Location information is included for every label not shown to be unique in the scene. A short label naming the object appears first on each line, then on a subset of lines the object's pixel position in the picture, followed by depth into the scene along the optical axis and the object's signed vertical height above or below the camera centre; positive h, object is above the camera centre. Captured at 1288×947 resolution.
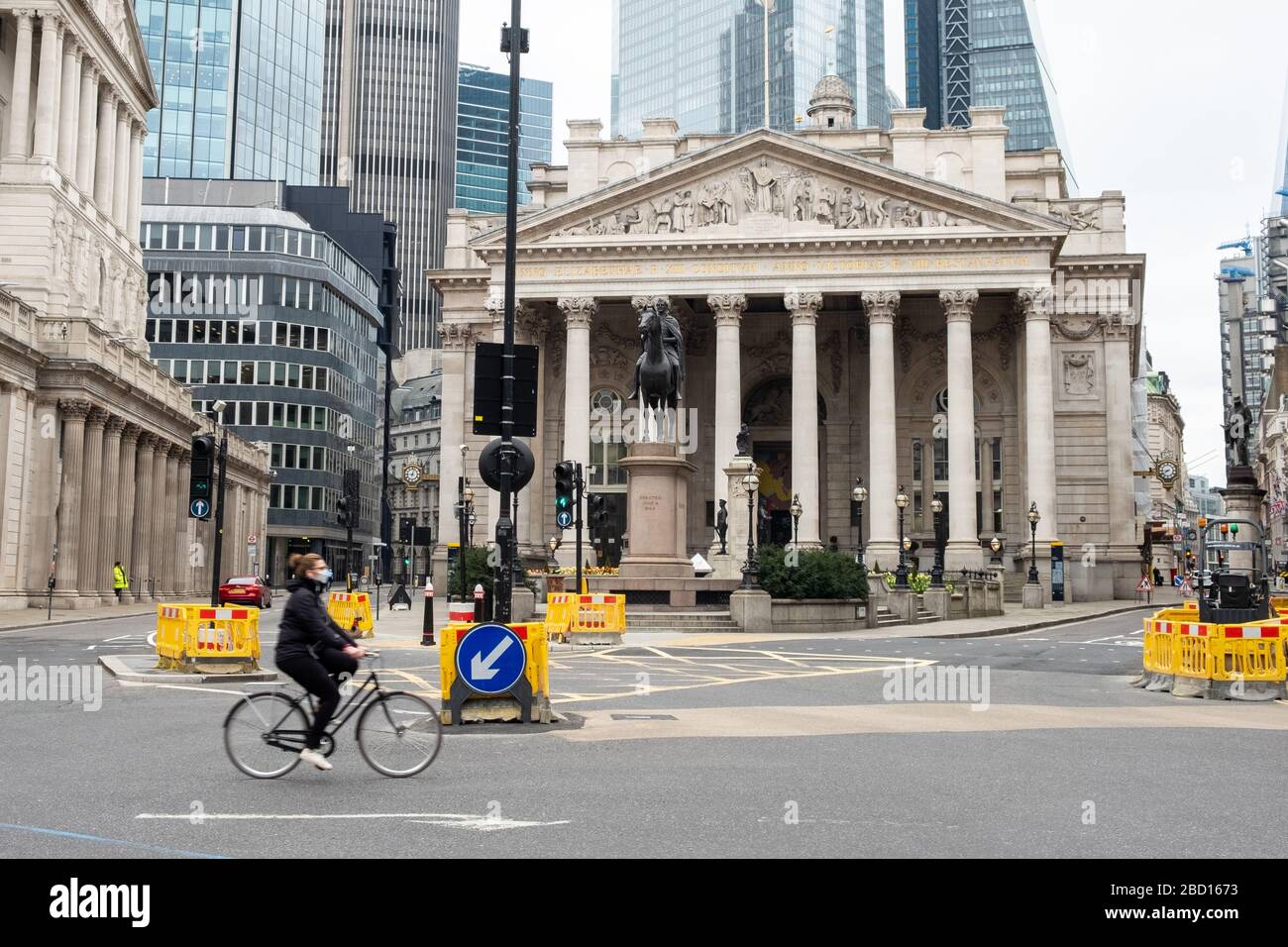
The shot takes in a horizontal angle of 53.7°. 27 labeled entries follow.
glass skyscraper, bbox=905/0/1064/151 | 174.88 +73.53
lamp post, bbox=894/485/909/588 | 49.28 -0.58
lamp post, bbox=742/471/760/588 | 39.19 +0.81
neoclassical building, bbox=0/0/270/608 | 49.59 +8.96
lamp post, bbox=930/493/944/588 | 55.27 -0.48
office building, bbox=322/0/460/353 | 197.12 +66.79
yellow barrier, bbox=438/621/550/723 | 14.53 -1.15
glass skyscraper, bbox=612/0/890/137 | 181.75 +74.19
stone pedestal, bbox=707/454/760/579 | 47.75 +1.12
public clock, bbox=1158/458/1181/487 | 89.25 +6.46
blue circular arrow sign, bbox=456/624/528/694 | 14.30 -1.16
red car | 48.34 -1.39
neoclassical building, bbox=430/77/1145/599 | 62.19 +12.80
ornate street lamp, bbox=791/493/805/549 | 53.59 +2.06
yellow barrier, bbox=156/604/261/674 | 21.89 -1.43
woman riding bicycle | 11.31 -0.85
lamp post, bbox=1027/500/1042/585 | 58.72 +1.31
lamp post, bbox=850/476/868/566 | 56.22 +2.97
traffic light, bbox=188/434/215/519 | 24.56 +1.60
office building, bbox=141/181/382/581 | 102.00 +18.04
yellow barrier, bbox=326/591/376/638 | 35.12 -1.49
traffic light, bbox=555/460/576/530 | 34.25 +2.01
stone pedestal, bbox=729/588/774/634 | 38.38 -1.55
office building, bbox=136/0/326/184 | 119.38 +45.73
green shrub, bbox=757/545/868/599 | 40.47 -0.55
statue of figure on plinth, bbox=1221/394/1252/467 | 38.16 +4.05
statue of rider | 39.72 +6.86
